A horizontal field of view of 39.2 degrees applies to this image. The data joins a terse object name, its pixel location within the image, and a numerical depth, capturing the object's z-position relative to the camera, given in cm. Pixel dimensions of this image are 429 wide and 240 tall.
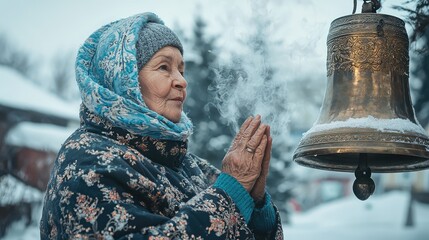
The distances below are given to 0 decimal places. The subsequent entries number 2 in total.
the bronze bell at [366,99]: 256
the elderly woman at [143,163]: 216
